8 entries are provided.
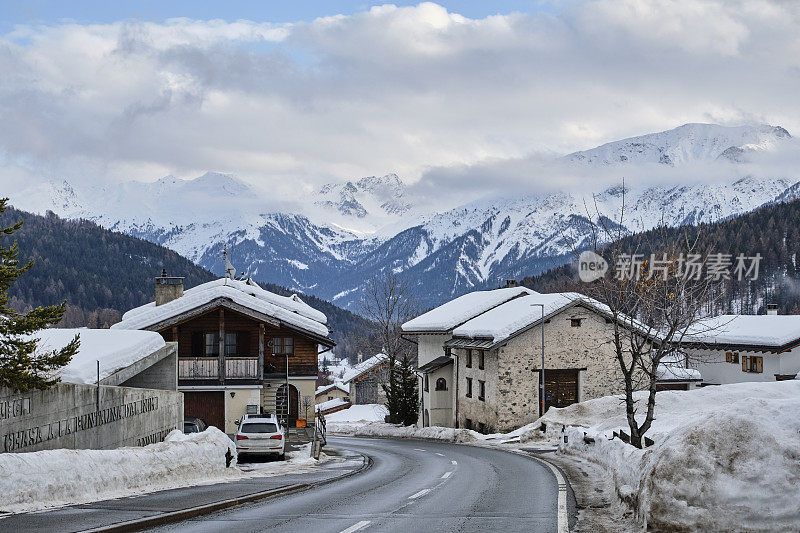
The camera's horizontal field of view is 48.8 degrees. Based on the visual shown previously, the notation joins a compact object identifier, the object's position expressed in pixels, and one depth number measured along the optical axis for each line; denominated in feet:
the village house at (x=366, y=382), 371.97
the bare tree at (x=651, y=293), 76.18
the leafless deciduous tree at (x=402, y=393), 205.16
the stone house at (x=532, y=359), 161.48
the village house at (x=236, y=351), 142.20
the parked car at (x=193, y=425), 97.86
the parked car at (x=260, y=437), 96.27
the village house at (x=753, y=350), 192.95
